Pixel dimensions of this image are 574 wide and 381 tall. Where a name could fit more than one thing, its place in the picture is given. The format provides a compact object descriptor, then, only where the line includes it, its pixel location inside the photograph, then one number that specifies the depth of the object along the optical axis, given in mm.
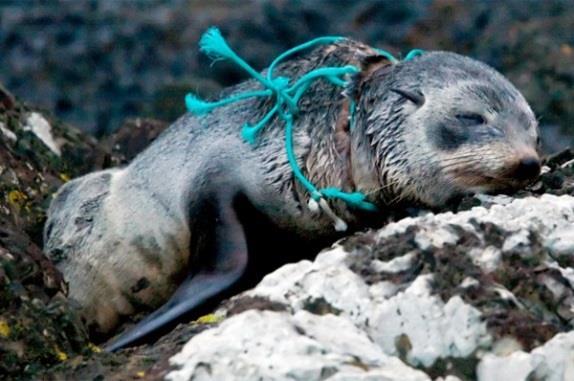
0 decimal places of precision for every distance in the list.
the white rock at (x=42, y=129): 16734
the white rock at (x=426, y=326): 10258
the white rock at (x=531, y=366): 10102
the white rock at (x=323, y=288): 10633
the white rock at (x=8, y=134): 15914
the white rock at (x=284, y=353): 9891
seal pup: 12703
